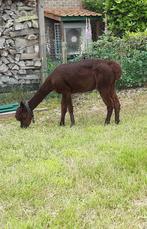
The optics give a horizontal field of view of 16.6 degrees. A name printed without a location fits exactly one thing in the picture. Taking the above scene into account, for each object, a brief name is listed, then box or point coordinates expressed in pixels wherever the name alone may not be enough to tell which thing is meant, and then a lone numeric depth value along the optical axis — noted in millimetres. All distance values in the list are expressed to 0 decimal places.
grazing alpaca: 9414
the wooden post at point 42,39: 13531
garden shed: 19509
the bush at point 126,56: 13672
